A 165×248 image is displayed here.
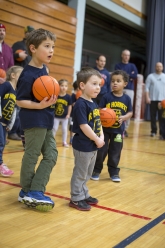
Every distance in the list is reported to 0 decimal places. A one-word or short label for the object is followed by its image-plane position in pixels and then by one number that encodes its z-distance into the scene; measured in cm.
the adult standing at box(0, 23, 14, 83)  579
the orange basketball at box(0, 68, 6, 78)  439
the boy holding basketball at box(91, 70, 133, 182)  379
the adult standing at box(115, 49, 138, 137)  796
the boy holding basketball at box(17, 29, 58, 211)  262
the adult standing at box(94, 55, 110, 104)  717
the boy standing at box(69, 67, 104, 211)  274
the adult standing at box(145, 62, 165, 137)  827
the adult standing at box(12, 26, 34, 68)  605
